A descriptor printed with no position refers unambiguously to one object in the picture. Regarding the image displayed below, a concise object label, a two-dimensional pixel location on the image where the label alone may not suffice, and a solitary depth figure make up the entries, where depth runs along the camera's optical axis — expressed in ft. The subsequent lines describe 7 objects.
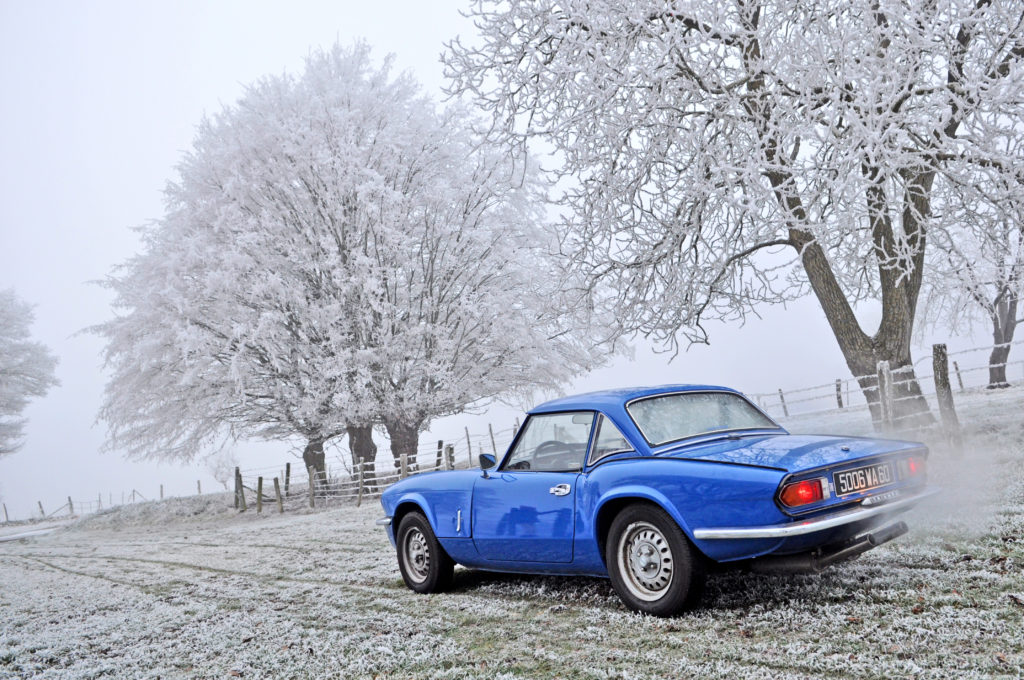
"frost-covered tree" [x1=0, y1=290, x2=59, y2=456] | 133.49
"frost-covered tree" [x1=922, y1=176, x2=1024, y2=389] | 34.96
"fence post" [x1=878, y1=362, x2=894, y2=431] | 38.34
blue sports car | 14.61
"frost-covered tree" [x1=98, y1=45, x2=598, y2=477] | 63.05
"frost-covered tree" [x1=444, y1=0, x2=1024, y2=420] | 30.22
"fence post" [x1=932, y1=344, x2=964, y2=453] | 37.40
